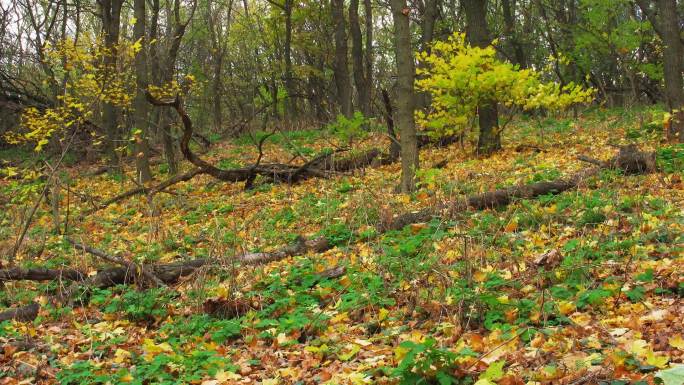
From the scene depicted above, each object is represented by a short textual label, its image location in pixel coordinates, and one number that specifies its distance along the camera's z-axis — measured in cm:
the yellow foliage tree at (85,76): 1247
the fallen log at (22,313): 612
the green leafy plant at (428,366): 342
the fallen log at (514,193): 789
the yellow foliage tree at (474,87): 1184
